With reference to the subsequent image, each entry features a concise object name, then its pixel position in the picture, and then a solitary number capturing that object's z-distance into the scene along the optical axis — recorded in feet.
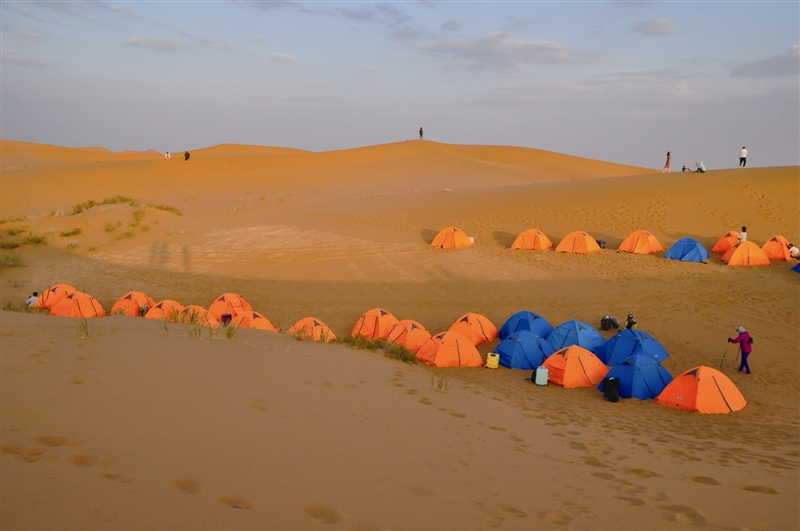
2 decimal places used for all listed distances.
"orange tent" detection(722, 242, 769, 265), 74.28
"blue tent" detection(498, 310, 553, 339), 53.01
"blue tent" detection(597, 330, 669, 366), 46.93
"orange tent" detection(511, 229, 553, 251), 86.12
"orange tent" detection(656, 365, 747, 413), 38.24
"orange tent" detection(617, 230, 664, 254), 82.58
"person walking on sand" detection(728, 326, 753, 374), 46.85
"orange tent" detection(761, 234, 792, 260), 74.95
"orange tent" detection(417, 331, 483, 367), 46.42
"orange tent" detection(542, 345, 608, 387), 43.42
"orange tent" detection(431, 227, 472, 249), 86.84
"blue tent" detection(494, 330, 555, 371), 47.91
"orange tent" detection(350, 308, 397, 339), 52.75
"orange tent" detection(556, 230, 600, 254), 83.10
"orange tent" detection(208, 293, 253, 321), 57.36
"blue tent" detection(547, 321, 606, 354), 50.14
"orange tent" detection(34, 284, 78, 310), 57.21
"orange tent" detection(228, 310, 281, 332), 51.49
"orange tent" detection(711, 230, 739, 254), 79.66
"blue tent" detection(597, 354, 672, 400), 41.27
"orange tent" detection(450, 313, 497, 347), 54.03
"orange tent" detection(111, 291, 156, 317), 57.11
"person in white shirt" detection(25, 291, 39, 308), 57.50
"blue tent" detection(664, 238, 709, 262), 77.66
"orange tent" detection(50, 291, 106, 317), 55.31
